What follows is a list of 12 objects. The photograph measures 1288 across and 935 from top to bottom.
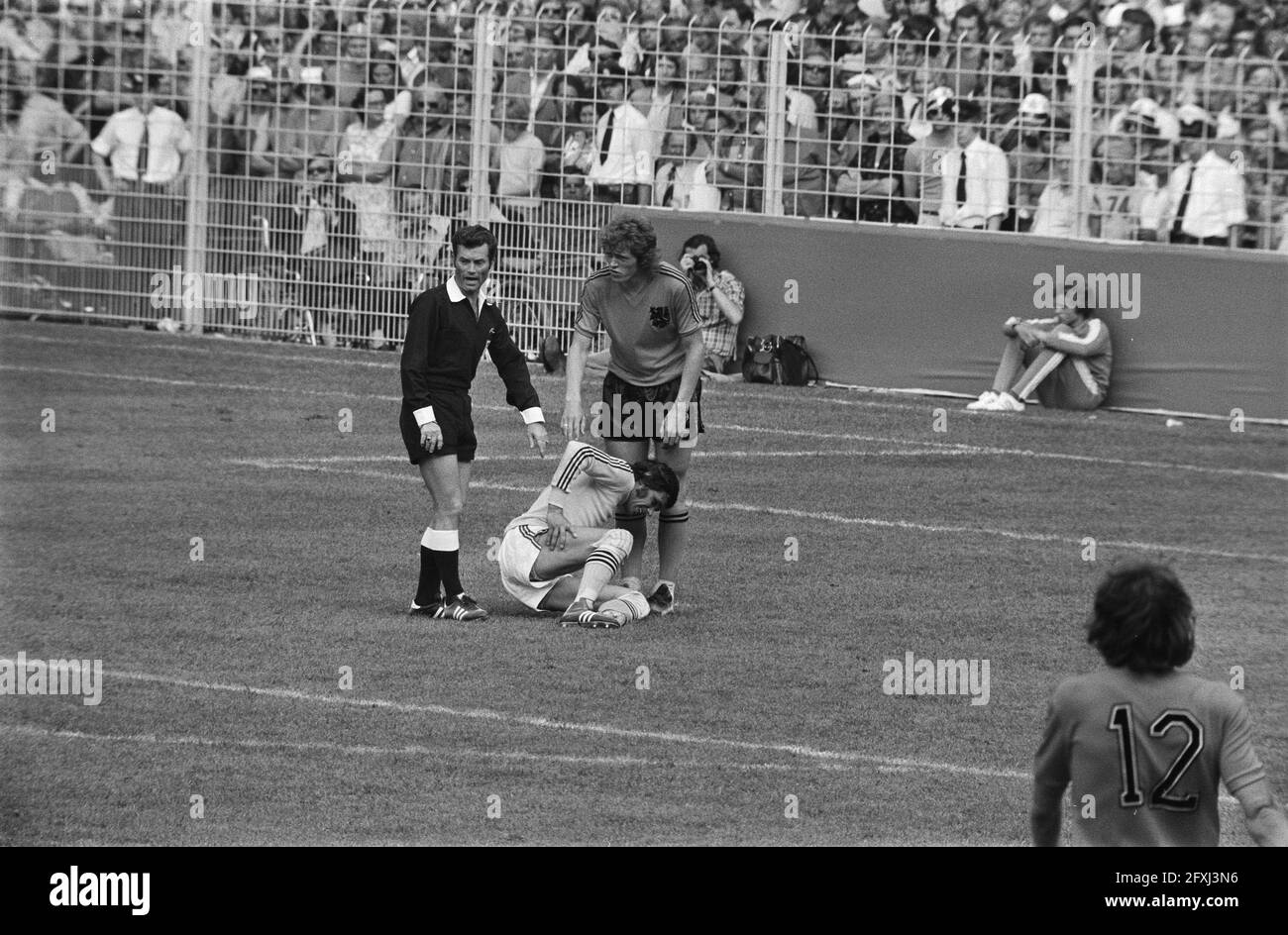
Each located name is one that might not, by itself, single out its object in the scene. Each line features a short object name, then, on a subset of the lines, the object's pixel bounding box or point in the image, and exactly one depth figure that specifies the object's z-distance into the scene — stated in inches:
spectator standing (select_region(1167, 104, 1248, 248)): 795.4
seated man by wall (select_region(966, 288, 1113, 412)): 783.7
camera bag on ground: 837.2
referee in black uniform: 464.8
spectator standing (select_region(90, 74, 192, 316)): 952.3
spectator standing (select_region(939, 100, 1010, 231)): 825.5
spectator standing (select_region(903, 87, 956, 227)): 831.1
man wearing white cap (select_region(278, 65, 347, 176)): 932.0
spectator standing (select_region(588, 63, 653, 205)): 877.8
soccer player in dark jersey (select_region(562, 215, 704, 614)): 478.6
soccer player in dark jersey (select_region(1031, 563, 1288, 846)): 215.2
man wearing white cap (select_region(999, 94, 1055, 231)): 823.1
